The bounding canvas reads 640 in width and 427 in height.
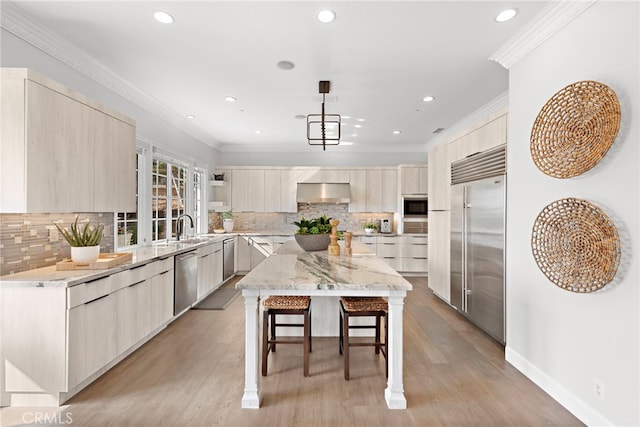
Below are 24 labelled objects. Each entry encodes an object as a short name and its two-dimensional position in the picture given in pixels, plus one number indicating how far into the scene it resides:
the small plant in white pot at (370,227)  6.83
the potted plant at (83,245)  2.55
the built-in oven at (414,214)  6.64
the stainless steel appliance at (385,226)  6.91
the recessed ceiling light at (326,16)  2.37
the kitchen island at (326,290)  2.08
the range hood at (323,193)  6.84
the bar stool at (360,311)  2.56
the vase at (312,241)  3.44
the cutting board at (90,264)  2.52
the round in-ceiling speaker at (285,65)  3.18
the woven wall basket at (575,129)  1.89
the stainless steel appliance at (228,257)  5.80
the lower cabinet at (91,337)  2.26
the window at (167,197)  4.60
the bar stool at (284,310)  2.61
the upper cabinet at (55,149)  2.16
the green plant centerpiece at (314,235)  3.45
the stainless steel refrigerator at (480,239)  3.22
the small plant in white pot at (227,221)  6.79
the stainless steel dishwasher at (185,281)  3.89
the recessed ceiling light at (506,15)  2.37
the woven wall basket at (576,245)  1.89
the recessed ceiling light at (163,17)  2.39
